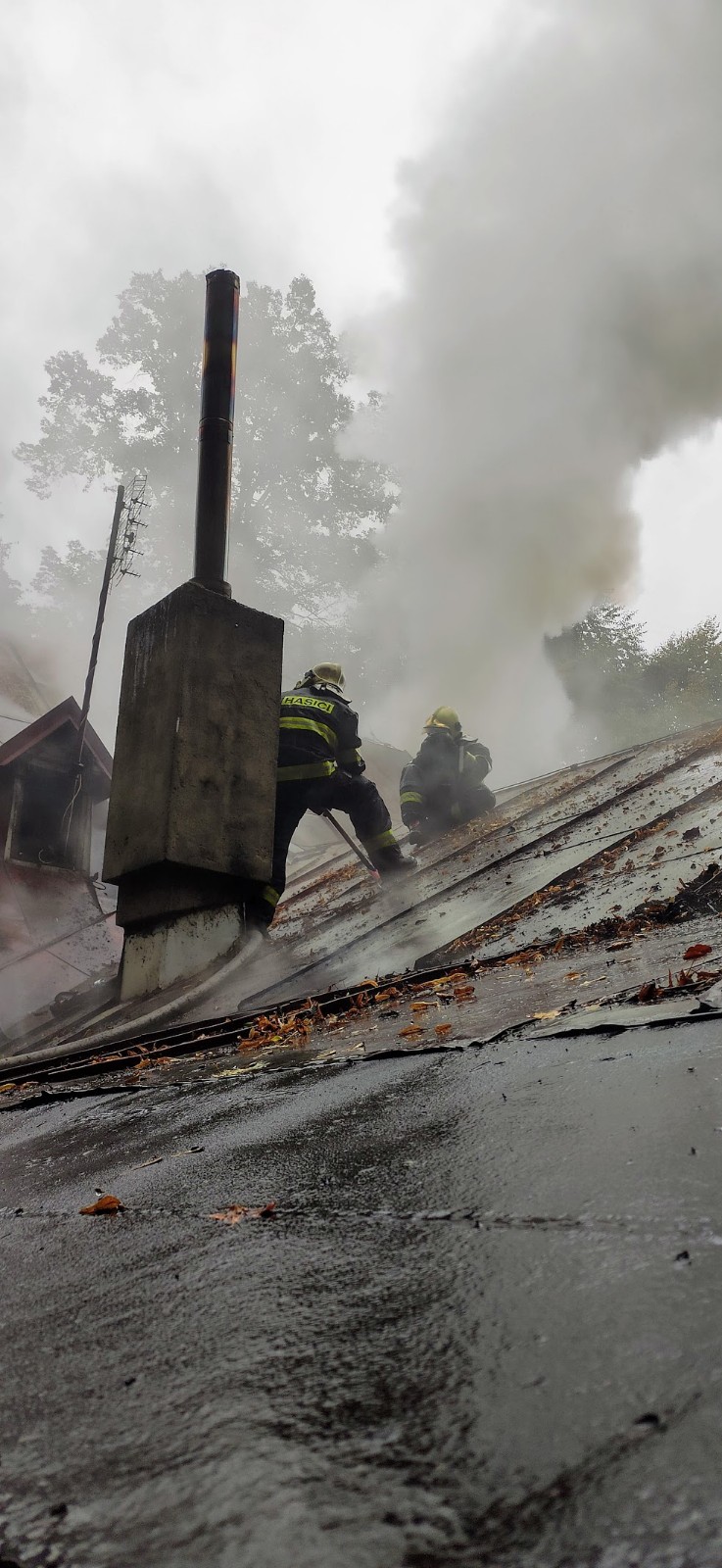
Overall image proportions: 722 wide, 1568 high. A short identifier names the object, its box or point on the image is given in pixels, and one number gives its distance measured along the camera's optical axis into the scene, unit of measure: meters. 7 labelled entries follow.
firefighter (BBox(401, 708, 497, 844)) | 9.51
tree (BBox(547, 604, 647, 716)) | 34.97
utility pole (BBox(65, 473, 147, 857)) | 12.31
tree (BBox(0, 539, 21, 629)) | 24.38
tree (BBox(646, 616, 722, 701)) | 35.06
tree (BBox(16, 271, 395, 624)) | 26.81
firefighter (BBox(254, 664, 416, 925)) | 6.66
